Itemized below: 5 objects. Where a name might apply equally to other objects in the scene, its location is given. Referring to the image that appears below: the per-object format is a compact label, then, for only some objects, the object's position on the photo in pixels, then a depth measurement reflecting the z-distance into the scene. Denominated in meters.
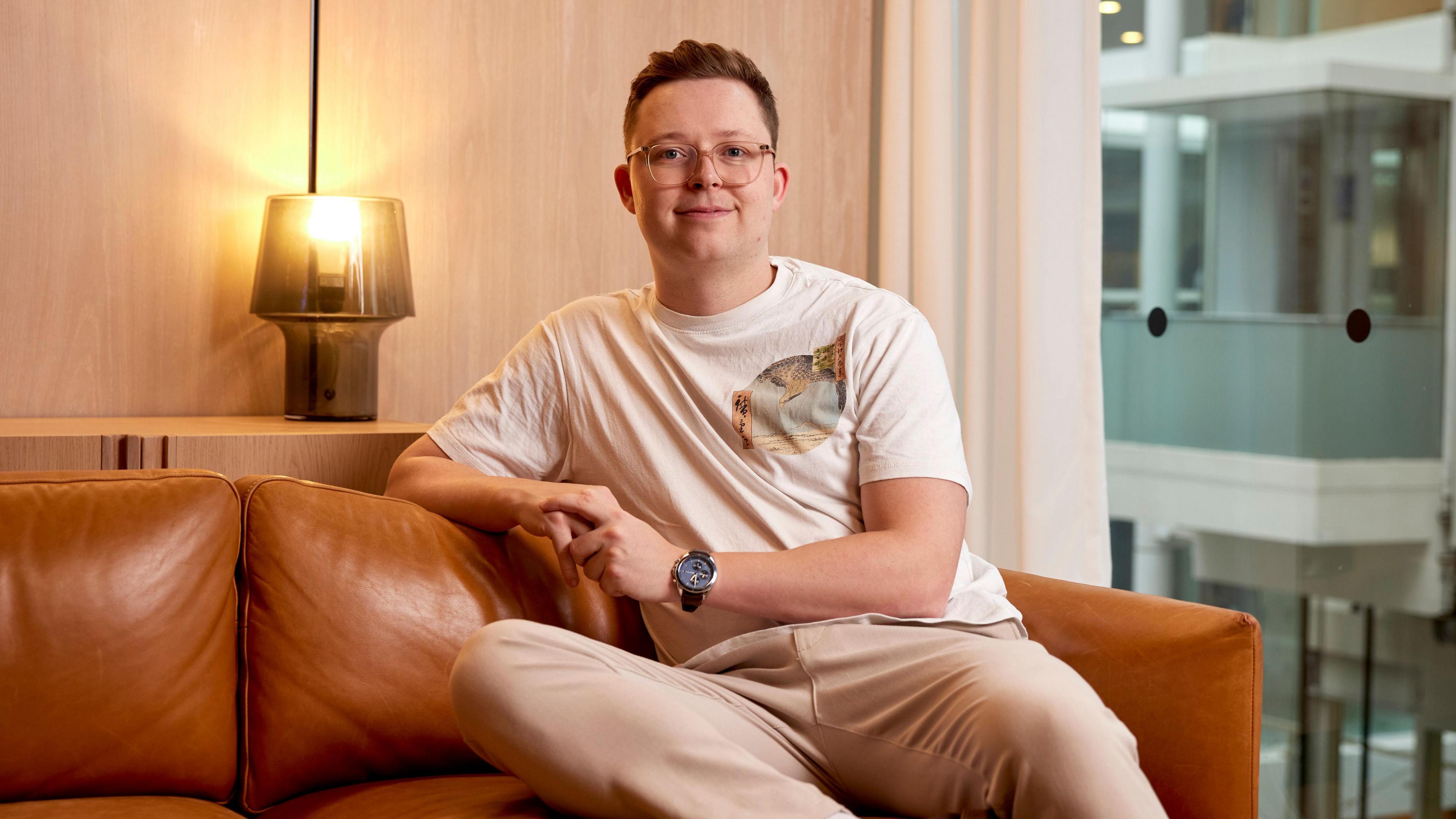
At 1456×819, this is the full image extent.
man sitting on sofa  1.21
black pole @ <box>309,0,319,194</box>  2.21
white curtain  2.37
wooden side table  1.70
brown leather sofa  1.32
